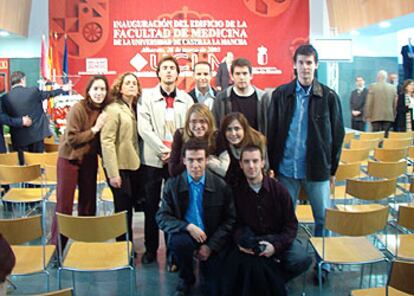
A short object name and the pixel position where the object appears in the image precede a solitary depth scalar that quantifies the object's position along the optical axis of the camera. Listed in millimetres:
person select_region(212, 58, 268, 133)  3861
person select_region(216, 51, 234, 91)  9375
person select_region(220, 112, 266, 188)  3518
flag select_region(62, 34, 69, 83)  10309
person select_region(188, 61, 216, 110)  4605
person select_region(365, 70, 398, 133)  9102
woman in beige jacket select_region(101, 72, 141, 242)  3889
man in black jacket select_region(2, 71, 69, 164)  6340
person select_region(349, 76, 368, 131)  10273
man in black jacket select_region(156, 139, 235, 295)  3330
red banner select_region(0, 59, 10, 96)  10984
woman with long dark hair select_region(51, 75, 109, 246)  3900
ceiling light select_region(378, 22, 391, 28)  9438
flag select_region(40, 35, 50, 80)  9438
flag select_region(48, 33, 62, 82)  10121
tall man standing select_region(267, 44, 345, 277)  3621
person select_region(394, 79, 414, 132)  8453
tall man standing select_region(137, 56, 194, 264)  3920
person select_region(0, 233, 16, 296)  1831
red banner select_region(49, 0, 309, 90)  10945
